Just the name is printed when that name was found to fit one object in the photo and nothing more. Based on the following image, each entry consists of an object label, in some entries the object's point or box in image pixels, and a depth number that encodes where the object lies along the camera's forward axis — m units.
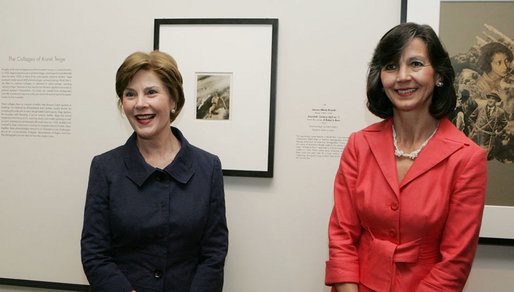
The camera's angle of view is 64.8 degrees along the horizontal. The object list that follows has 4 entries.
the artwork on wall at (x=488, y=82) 1.65
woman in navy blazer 1.38
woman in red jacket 1.20
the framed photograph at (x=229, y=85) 1.80
